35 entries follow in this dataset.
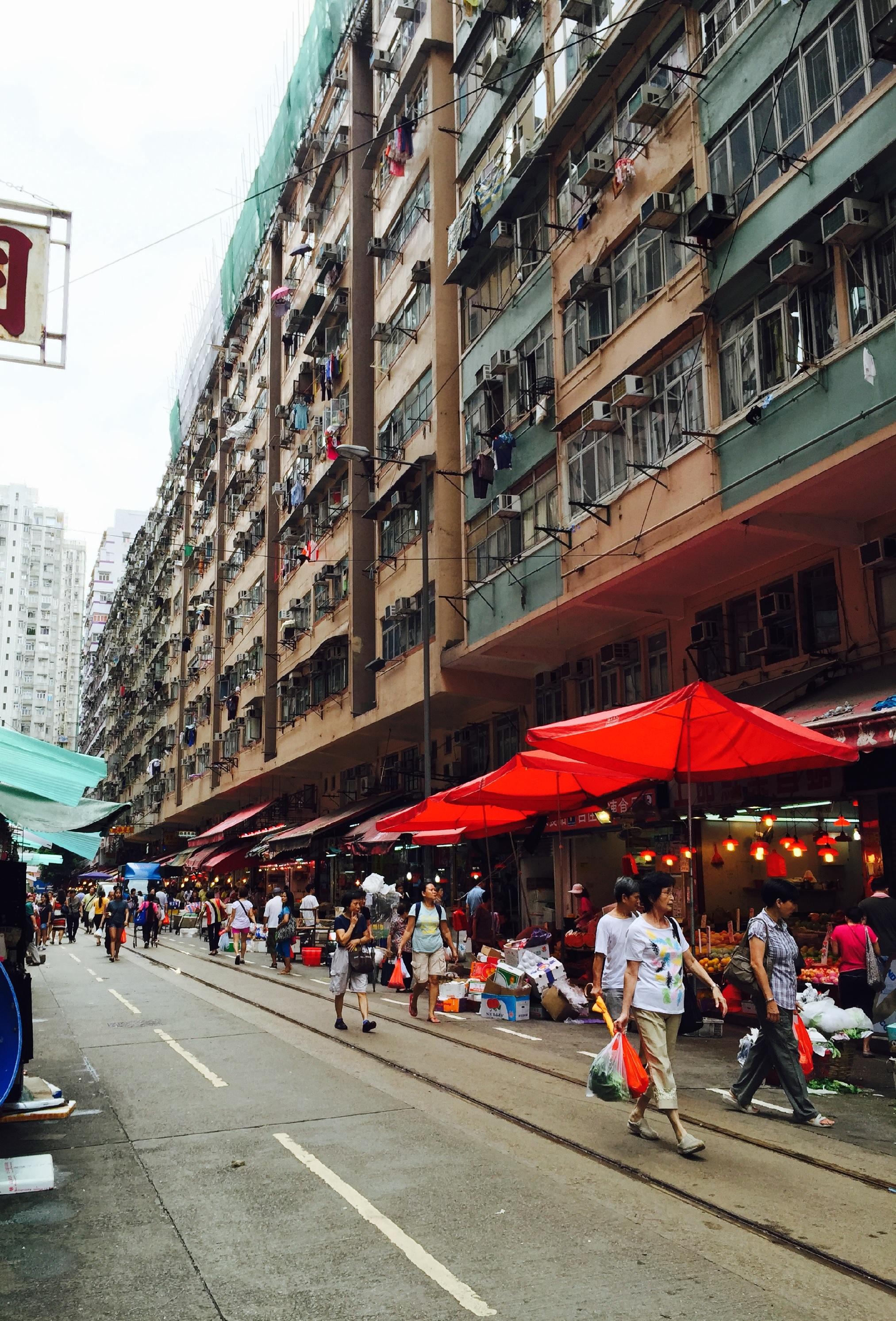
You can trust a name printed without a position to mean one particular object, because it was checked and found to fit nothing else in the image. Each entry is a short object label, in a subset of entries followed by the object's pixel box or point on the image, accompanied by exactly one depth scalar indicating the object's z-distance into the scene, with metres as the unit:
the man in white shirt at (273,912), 25.05
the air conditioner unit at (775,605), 14.75
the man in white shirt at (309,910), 26.97
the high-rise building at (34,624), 125.44
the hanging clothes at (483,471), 21.73
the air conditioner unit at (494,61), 21.95
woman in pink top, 10.82
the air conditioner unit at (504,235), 21.30
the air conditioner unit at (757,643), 14.84
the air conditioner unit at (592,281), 18.08
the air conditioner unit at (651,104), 16.36
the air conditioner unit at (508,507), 21.14
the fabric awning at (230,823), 40.12
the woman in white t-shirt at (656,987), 6.93
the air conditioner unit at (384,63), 29.23
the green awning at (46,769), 8.05
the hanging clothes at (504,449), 20.94
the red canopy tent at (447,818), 18.67
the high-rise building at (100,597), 105.19
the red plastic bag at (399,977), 18.48
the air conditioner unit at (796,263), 12.85
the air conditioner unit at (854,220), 12.14
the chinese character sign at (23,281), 8.43
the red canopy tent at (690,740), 10.34
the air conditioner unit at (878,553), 13.07
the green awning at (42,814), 8.10
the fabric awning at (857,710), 11.02
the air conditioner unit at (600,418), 17.09
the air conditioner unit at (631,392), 16.42
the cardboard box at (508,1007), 13.98
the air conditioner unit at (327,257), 32.81
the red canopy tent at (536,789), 15.70
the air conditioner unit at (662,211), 15.76
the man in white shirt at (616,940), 8.31
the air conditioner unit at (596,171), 17.83
